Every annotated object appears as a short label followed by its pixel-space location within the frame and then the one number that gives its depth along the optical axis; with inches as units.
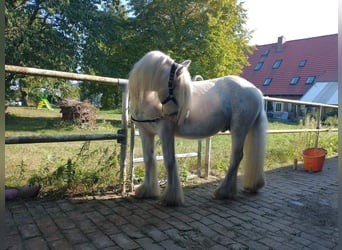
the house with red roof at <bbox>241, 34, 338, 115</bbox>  903.7
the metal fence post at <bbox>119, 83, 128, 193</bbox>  122.2
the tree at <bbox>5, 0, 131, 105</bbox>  399.2
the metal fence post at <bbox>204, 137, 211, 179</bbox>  157.2
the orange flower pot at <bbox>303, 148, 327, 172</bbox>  190.1
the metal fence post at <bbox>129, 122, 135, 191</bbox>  125.4
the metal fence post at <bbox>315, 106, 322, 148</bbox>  241.3
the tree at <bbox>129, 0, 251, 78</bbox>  507.2
